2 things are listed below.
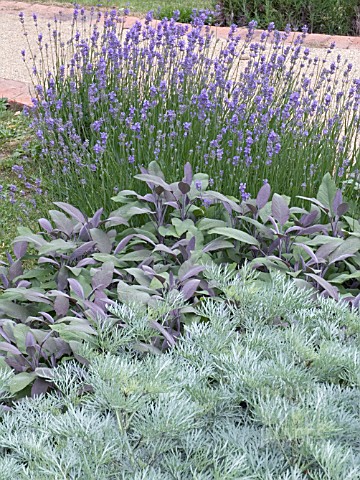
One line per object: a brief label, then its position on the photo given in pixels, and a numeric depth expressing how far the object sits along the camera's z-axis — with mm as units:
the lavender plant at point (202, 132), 3557
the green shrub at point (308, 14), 8734
